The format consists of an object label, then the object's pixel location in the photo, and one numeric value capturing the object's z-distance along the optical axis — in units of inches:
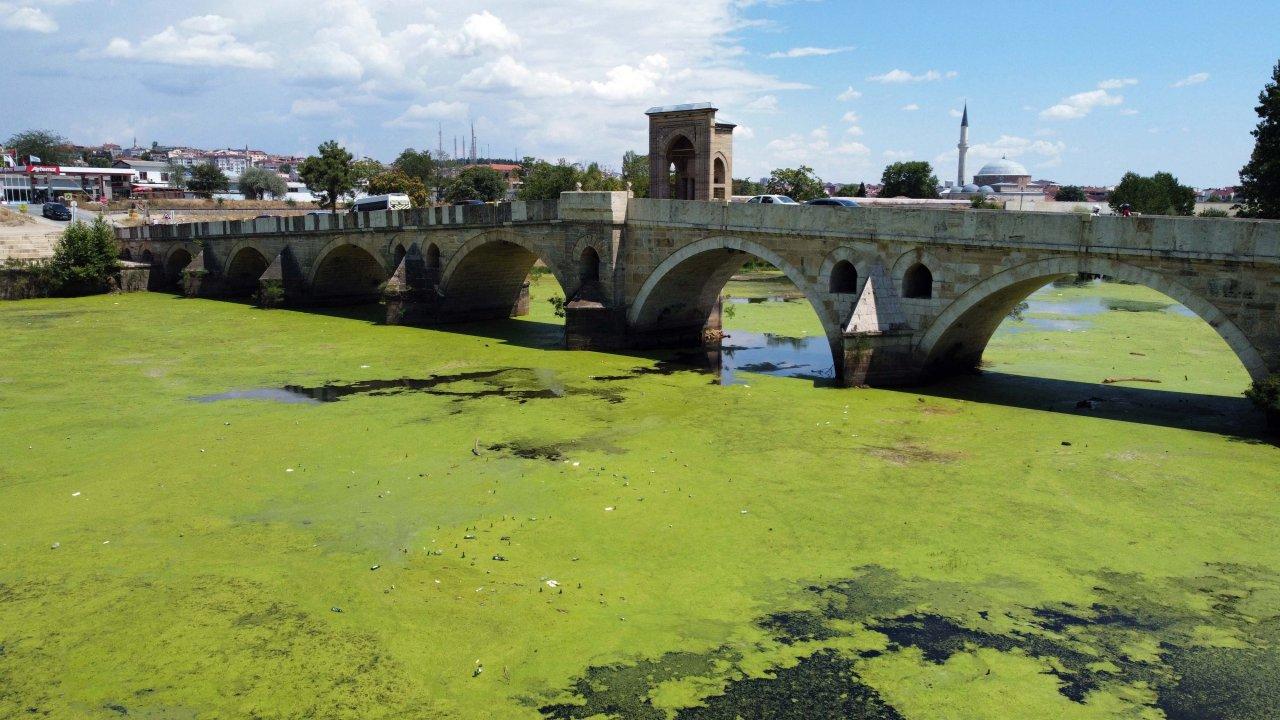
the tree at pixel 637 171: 2485.2
